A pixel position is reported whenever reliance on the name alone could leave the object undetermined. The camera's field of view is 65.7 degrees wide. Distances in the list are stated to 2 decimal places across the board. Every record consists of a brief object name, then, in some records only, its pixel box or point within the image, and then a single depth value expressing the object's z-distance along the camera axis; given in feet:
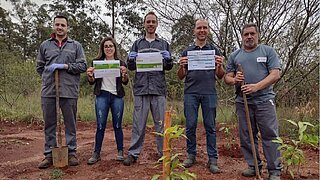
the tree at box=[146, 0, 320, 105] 14.03
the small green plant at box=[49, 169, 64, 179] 9.16
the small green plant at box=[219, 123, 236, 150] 12.42
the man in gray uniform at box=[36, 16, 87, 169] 10.08
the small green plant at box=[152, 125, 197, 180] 6.99
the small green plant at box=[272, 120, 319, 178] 7.84
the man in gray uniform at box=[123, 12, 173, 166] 9.86
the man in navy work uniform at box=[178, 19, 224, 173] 9.46
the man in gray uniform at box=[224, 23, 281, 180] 8.47
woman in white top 10.14
